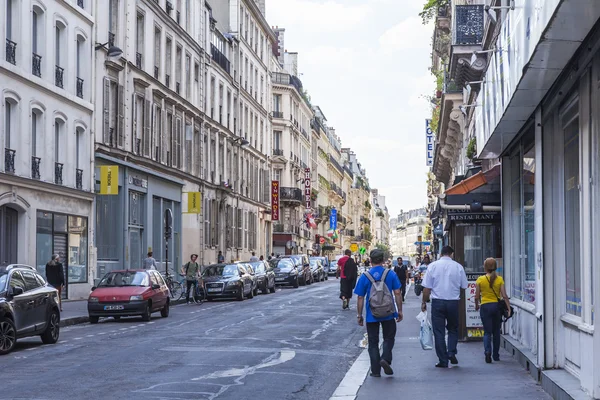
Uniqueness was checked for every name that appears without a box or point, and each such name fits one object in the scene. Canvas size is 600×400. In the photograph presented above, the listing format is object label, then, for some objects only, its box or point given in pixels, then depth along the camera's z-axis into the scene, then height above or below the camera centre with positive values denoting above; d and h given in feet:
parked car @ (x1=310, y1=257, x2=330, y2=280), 234.03 -6.46
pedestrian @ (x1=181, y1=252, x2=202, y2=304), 118.32 -3.95
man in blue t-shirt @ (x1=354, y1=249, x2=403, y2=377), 42.68 -3.23
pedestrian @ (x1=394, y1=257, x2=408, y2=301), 119.03 -3.59
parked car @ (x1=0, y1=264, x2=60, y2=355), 55.67 -3.71
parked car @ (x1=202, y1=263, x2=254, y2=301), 123.03 -4.82
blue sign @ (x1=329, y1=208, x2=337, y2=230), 380.58 +8.76
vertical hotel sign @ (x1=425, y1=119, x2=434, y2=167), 243.60 +24.85
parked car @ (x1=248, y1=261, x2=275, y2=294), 142.07 -4.81
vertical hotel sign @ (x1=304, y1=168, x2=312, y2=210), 303.68 +16.09
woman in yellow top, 48.21 -3.03
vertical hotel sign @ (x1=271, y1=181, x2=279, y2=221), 248.52 +10.81
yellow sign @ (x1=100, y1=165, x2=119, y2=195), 121.90 +7.82
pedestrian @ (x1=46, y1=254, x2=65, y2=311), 91.81 -2.68
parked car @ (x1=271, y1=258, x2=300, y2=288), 172.99 -5.12
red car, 83.97 -4.49
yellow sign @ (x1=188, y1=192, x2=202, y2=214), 162.71 +6.63
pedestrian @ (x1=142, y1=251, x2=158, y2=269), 126.11 -2.38
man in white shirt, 46.03 -2.66
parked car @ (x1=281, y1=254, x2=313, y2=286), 182.03 -4.52
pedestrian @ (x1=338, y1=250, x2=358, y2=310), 95.76 -3.38
